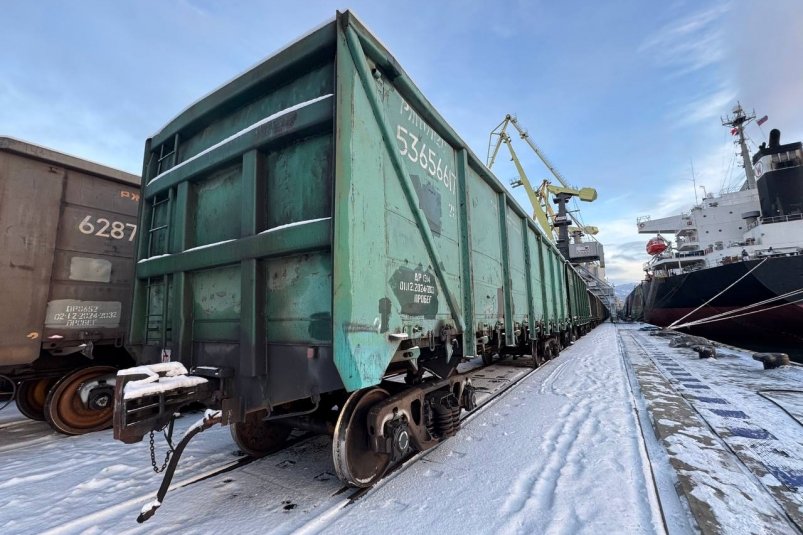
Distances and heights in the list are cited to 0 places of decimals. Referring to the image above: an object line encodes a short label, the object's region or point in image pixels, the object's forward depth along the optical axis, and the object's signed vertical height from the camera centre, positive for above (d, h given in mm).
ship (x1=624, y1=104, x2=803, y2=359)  15805 +2044
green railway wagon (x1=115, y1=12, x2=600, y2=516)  2539 +500
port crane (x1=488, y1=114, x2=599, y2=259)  41188 +14533
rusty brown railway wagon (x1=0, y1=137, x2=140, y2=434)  4574 +643
